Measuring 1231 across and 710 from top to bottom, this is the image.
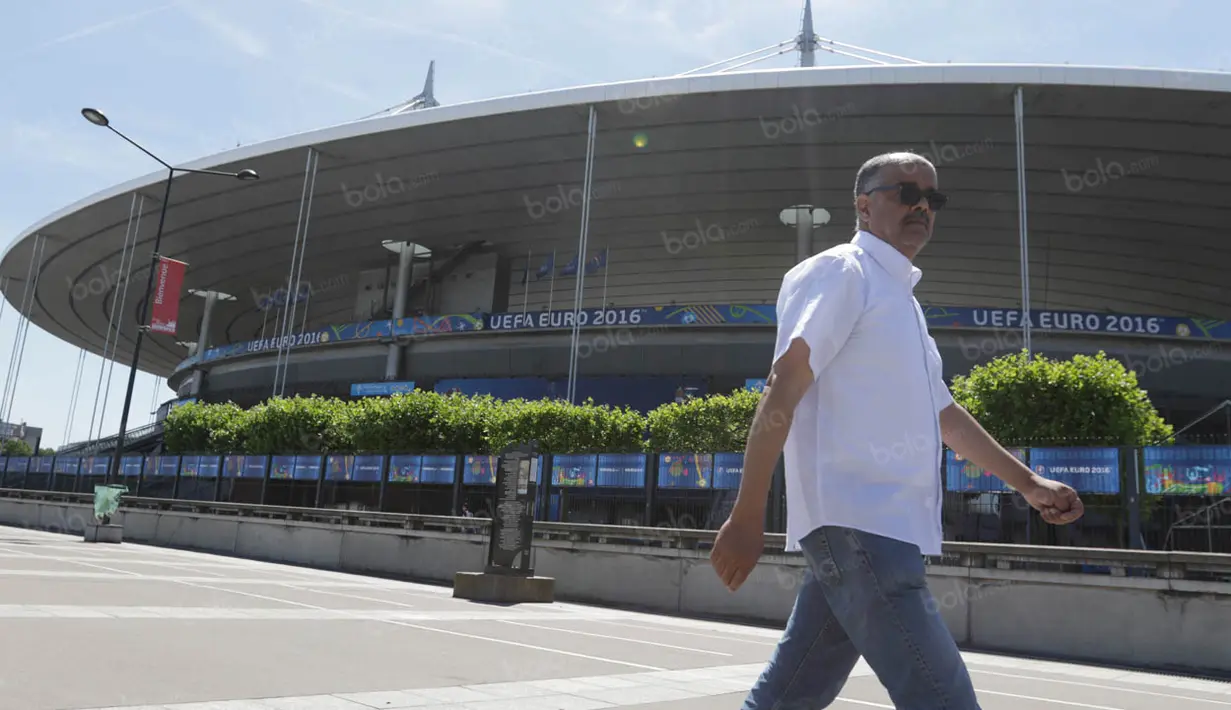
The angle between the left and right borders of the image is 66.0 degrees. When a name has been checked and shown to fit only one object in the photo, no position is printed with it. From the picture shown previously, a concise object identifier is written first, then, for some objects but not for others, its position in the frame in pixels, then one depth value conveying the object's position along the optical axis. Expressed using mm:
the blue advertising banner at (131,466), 30469
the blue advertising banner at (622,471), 18219
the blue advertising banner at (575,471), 19000
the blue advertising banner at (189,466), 28406
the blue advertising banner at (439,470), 21391
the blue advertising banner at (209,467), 27547
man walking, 2338
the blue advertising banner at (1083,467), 13508
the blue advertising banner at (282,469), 25094
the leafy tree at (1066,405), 16141
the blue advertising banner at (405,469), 22219
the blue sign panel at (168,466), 29141
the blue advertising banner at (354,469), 23109
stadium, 32500
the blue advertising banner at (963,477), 14500
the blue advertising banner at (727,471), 16797
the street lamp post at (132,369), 23969
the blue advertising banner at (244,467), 25953
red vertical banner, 34719
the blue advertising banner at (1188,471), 12742
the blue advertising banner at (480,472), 20484
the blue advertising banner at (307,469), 24453
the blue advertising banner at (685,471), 17234
